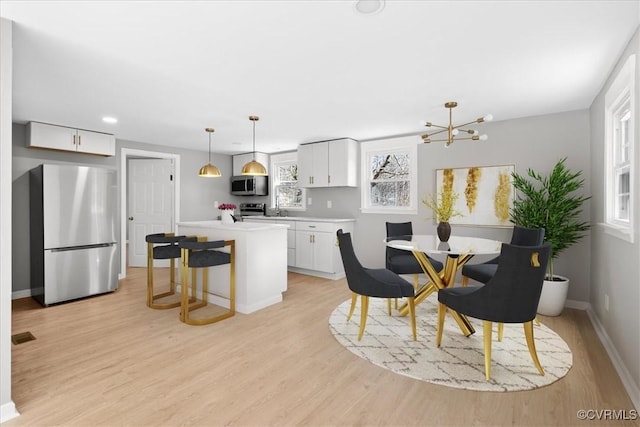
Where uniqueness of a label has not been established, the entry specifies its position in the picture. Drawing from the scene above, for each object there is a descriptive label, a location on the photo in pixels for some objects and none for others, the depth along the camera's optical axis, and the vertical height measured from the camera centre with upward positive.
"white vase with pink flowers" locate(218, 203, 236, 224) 4.18 -0.04
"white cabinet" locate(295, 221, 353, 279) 5.07 -0.57
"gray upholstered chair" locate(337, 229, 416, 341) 2.72 -0.61
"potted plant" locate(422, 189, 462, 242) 3.29 +0.16
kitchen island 3.55 -0.59
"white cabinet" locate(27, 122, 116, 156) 4.09 +0.97
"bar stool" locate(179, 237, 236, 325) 3.21 -0.51
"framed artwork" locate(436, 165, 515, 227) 4.03 +0.26
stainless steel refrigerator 3.81 -0.25
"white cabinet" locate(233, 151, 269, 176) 6.48 +1.06
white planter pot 3.37 -0.87
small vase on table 3.16 -0.18
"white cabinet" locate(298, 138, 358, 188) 5.16 +0.80
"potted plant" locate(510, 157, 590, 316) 3.37 -0.04
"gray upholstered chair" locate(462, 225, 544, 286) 3.12 -0.31
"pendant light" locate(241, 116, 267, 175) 4.05 +0.53
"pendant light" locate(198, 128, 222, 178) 4.41 +0.55
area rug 2.21 -1.11
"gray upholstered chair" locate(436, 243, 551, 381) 2.09 -0.54
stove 6.61 +0.06
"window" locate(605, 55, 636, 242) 2.40 +0.49
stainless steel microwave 6.38 +0.53
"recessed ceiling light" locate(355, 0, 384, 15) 1.75 +1.12
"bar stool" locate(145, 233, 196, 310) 3.66 -0.46
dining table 2.71 -0.32
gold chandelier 3.02 +0.77
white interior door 5.85 +0.21
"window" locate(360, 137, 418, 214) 4.83 +0.57
